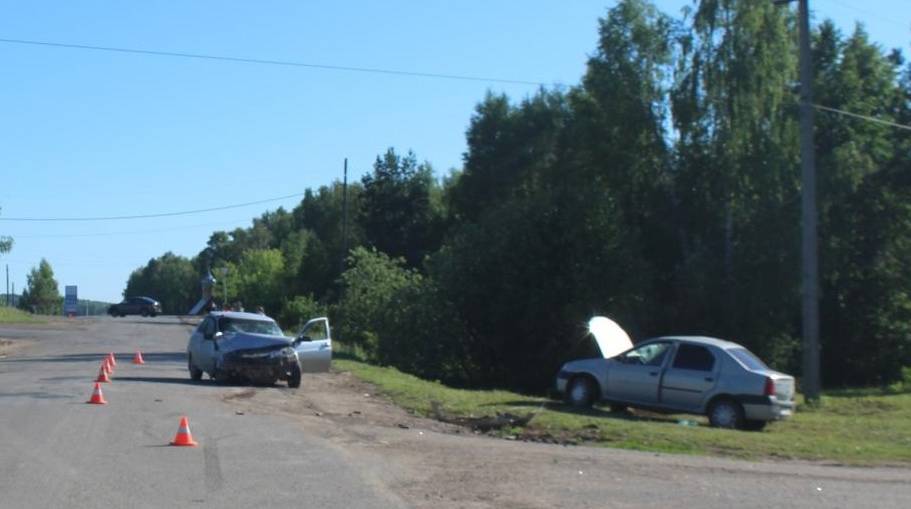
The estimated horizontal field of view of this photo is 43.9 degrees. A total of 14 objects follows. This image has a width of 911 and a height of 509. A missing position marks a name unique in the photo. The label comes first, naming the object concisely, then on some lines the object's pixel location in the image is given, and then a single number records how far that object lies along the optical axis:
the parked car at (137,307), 95.25
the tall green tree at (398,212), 71.75
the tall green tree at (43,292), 135.84
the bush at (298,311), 55.49
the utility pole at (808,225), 28.06
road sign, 93.56
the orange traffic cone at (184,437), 14.02
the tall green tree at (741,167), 40.44
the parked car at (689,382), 20.50
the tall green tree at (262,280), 78.44
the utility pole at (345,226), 59.66
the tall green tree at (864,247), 42.56
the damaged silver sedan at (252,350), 24.28
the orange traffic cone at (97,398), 18.94
